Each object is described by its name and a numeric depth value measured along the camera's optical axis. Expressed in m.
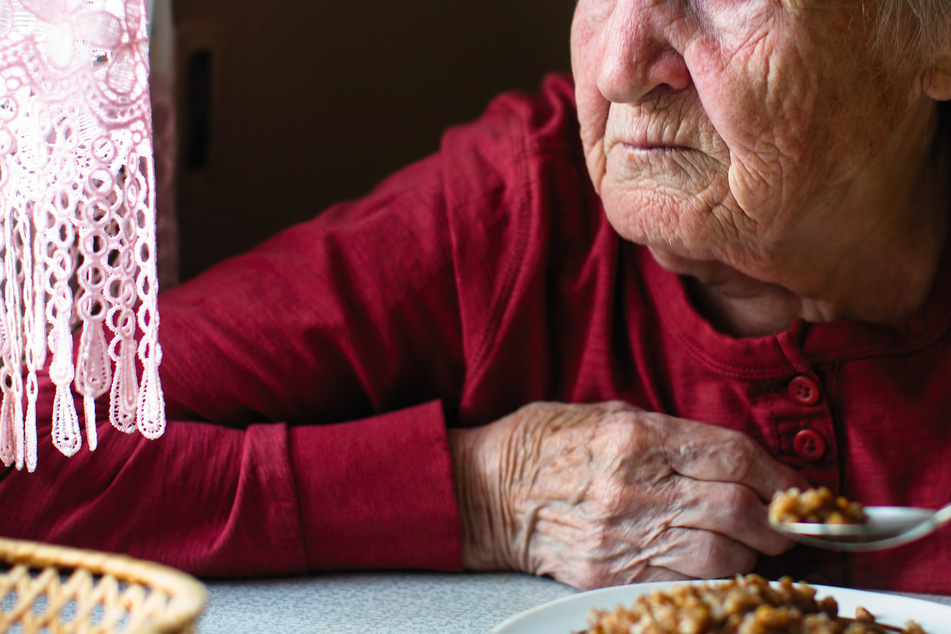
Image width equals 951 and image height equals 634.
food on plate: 0.69
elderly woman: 0.78
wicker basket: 0.63
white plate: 0.72
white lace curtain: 0.68
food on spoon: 0.74
